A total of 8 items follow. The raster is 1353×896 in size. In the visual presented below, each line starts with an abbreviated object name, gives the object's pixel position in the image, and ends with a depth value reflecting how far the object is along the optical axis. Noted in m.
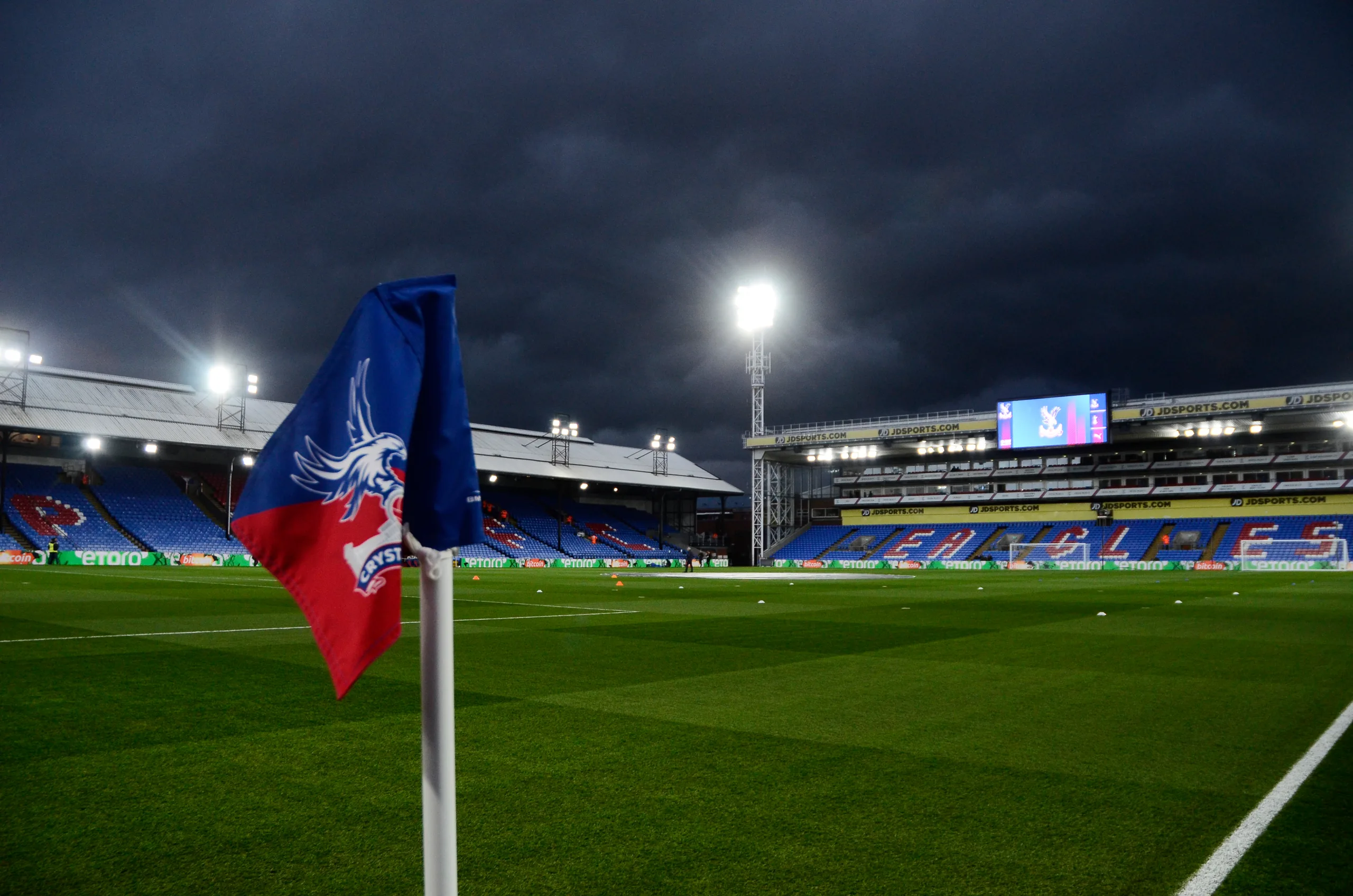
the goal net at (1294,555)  53.56
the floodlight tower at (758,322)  62.78
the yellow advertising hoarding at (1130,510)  61.34
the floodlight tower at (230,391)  49.34
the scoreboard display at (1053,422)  58.41
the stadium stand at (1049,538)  59.16
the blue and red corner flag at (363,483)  2.14
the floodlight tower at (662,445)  75.00
